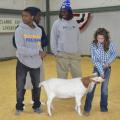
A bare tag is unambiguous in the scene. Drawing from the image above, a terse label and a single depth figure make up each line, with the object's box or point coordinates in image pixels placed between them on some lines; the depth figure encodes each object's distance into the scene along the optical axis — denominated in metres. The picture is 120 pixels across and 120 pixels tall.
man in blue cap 4.59
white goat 3.95
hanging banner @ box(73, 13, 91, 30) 10.31
